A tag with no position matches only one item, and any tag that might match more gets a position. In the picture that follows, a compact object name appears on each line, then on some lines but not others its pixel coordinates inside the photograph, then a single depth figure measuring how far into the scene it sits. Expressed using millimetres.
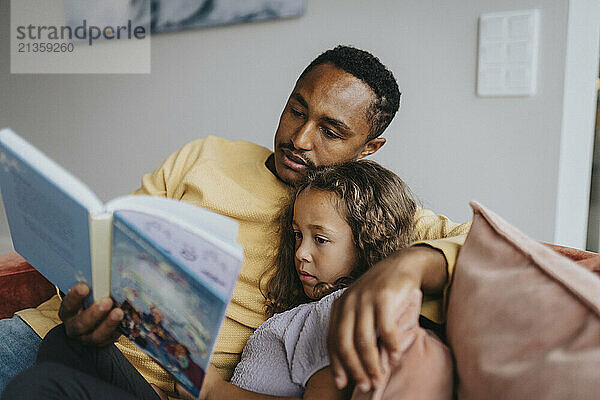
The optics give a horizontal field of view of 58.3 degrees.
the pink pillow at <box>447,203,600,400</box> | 572
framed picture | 2096
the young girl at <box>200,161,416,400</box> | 897
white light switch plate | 1557
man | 1122
